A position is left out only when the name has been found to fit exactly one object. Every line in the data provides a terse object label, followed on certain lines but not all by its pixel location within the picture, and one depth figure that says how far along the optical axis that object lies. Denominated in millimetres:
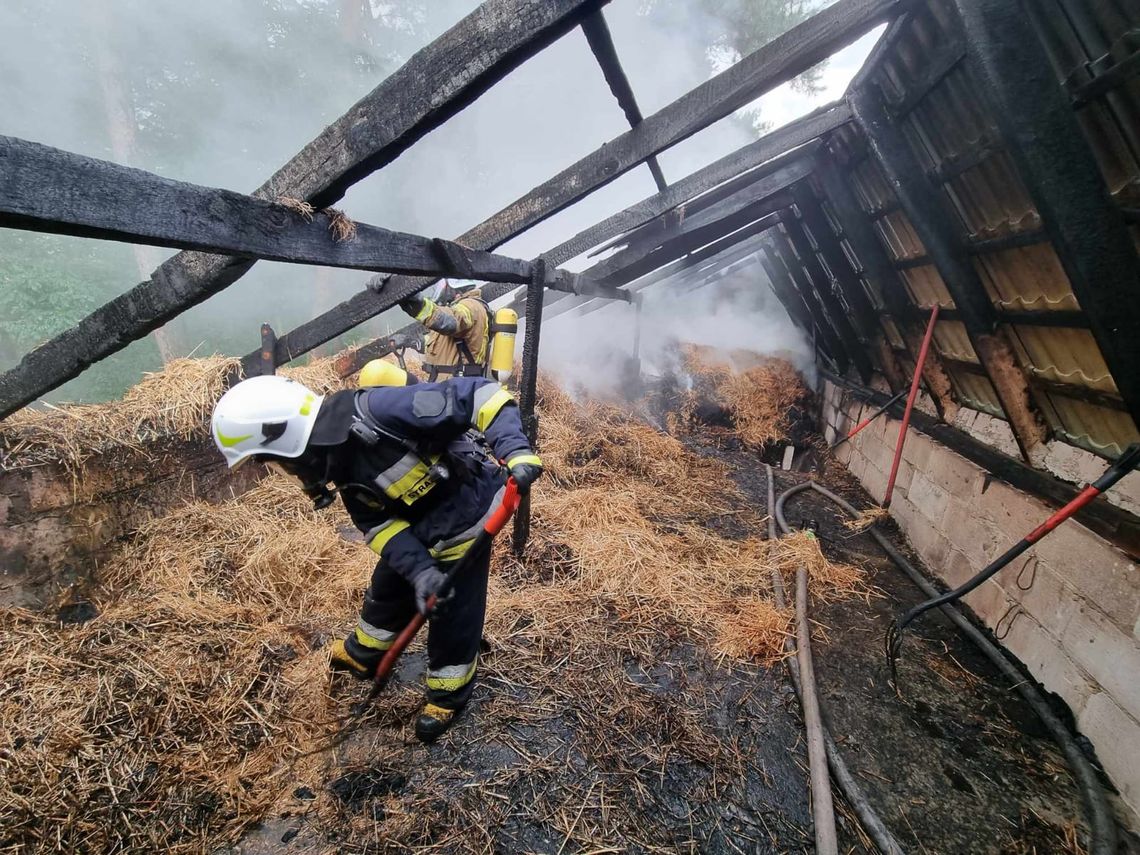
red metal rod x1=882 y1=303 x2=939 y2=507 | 4262
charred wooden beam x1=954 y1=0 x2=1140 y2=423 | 1913
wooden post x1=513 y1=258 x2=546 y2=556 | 3816
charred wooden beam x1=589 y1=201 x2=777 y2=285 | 6004
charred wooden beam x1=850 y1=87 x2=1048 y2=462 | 3240
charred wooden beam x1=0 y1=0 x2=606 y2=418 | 1444
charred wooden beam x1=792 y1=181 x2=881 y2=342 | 5660
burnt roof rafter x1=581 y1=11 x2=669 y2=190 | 2147
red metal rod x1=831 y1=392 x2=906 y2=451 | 5575
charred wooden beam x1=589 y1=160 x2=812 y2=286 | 5027
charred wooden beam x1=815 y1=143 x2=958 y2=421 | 4629
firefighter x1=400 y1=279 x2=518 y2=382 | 4766
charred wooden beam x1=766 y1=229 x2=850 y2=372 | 7691
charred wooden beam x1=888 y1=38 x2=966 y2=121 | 2518
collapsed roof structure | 1478
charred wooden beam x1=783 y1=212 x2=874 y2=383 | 6613
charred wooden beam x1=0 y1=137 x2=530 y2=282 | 1022
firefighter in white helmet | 2174
